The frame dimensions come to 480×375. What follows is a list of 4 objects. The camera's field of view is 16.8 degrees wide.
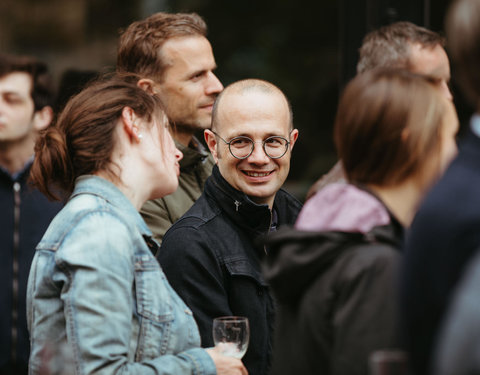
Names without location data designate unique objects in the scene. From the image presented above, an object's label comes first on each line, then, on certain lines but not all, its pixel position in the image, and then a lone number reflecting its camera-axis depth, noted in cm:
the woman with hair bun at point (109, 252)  457
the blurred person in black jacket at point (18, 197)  777
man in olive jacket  745
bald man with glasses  566
